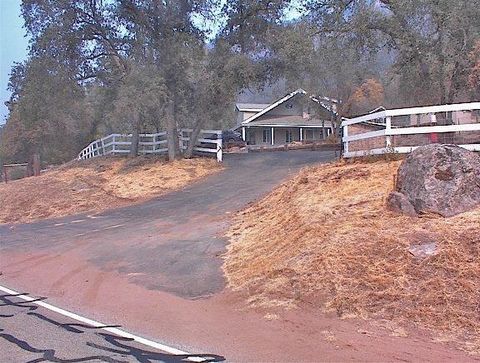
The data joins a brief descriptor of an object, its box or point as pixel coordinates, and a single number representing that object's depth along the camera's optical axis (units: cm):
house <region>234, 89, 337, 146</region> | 4965
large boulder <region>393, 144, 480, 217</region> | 942
